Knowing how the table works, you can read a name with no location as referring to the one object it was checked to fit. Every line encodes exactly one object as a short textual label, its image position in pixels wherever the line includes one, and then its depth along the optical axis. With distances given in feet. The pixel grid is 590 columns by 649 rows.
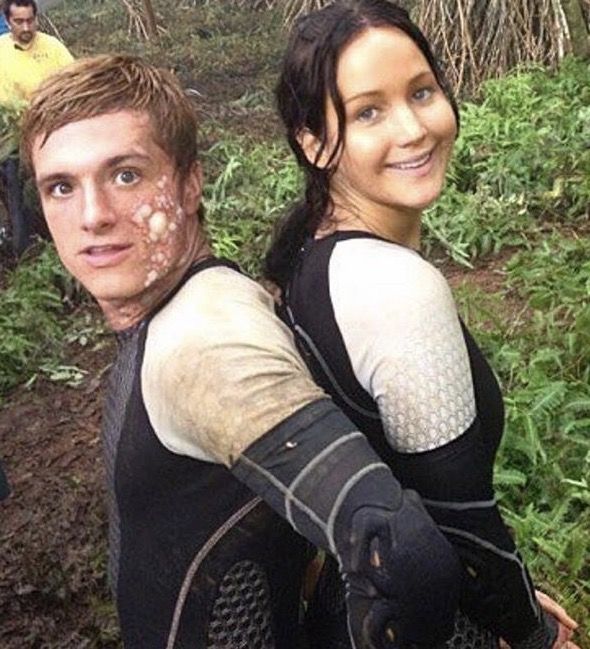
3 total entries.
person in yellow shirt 23.12
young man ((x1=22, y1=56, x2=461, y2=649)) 3.57
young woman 4.08
